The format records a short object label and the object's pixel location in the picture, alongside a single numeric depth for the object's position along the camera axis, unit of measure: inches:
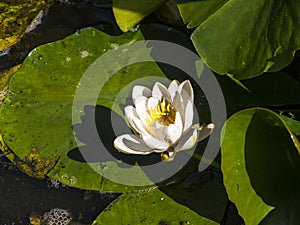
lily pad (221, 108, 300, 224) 53.2
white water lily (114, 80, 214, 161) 53.8
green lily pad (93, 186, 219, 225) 56.1
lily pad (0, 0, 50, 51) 62.2
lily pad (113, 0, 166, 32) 58.1
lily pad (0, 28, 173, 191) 57.4
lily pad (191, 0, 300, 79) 53.6
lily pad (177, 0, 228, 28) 55.5
